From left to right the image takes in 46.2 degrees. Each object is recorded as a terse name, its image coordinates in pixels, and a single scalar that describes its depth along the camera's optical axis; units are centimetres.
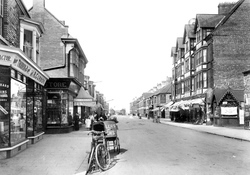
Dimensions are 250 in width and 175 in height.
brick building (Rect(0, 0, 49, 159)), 1027
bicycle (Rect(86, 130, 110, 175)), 834
